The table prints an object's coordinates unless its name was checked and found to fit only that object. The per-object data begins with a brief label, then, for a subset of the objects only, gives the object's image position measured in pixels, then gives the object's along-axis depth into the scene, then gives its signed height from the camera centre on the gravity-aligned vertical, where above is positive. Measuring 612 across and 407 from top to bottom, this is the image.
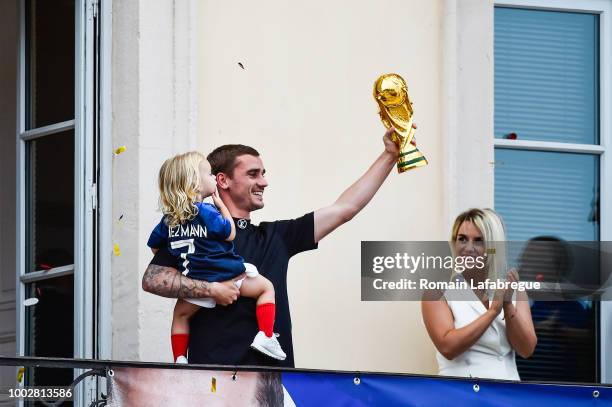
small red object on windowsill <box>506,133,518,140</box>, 21.12 +0.19
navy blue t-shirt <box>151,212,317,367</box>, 17.57 -0.59
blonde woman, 18.84 -0.62
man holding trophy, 17.55 -0.26
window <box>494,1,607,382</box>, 20.93 +0.15
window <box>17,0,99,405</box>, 19.35 -0.04
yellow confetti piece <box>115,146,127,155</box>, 19.44 +0.11
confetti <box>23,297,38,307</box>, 19.75 -0.59
